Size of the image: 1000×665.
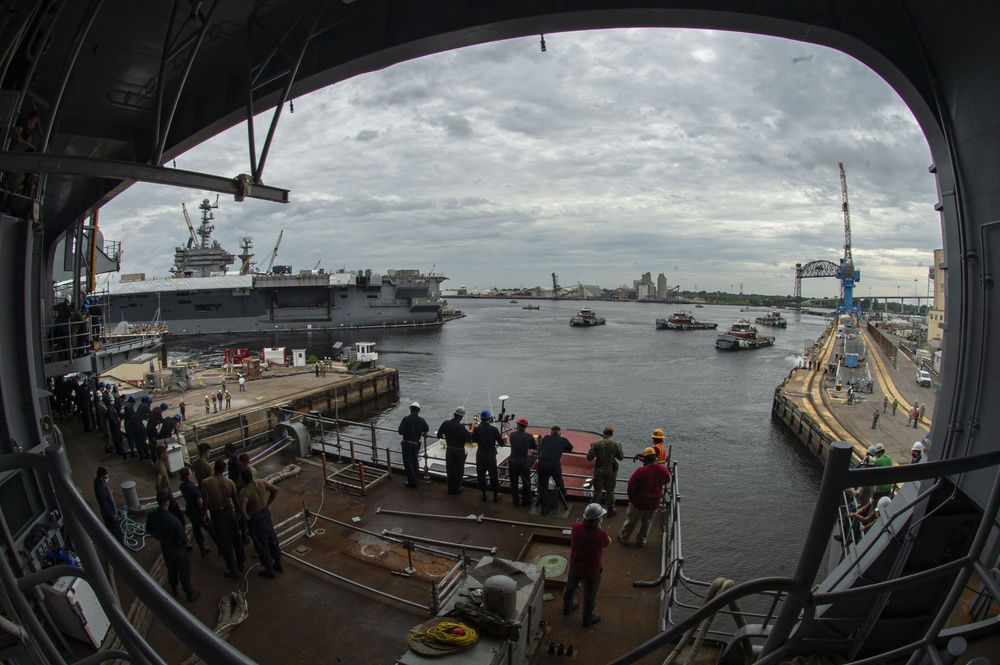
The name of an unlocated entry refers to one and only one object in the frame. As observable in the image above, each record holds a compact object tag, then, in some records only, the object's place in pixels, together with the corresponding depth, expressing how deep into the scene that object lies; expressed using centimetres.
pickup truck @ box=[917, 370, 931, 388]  3305
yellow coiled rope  348
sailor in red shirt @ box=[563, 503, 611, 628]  496
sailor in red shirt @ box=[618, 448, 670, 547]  628
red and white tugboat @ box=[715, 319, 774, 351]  6328
